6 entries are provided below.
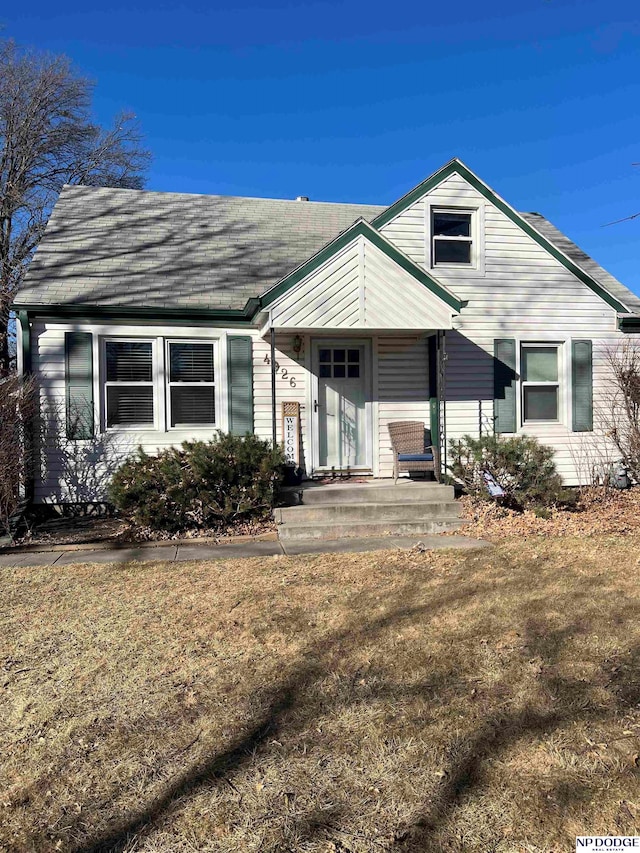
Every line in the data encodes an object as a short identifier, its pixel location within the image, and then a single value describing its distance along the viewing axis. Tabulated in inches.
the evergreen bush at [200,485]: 308.7
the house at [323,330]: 354.6
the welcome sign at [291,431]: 384.2
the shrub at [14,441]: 298.4
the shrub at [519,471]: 343.6
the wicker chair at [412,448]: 376.2
